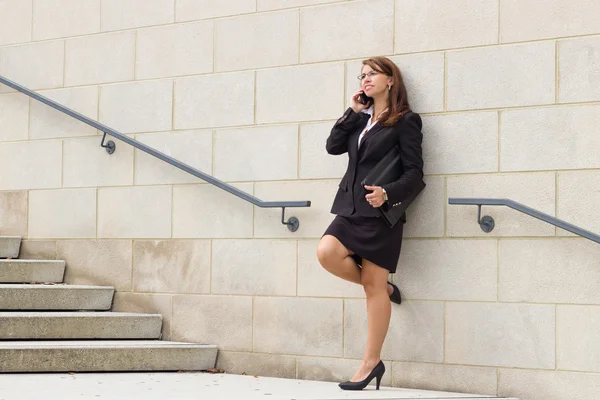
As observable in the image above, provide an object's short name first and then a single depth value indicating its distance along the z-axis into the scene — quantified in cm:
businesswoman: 658
